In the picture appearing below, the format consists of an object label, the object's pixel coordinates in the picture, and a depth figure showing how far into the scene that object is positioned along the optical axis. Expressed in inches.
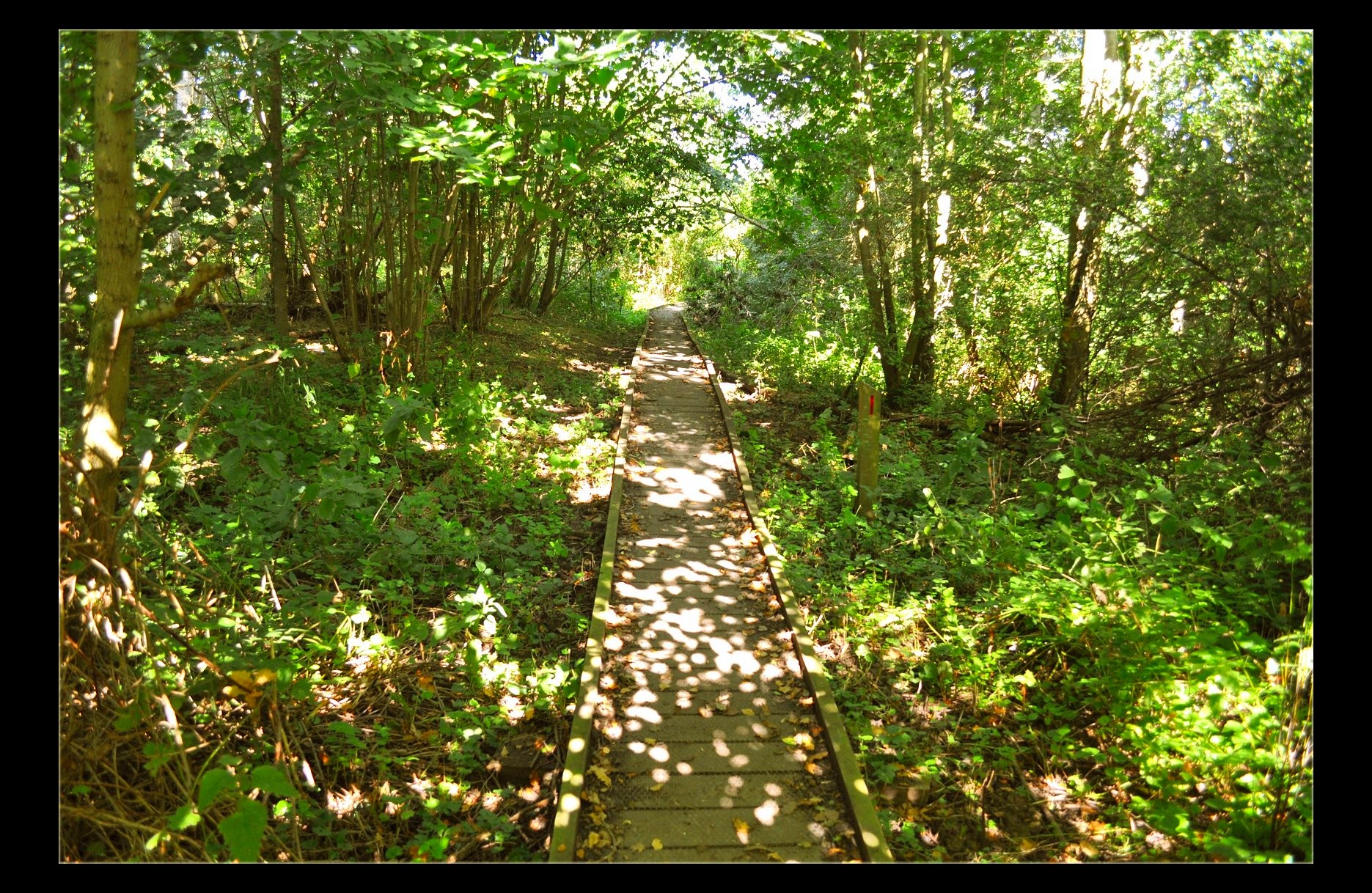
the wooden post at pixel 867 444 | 274.8
